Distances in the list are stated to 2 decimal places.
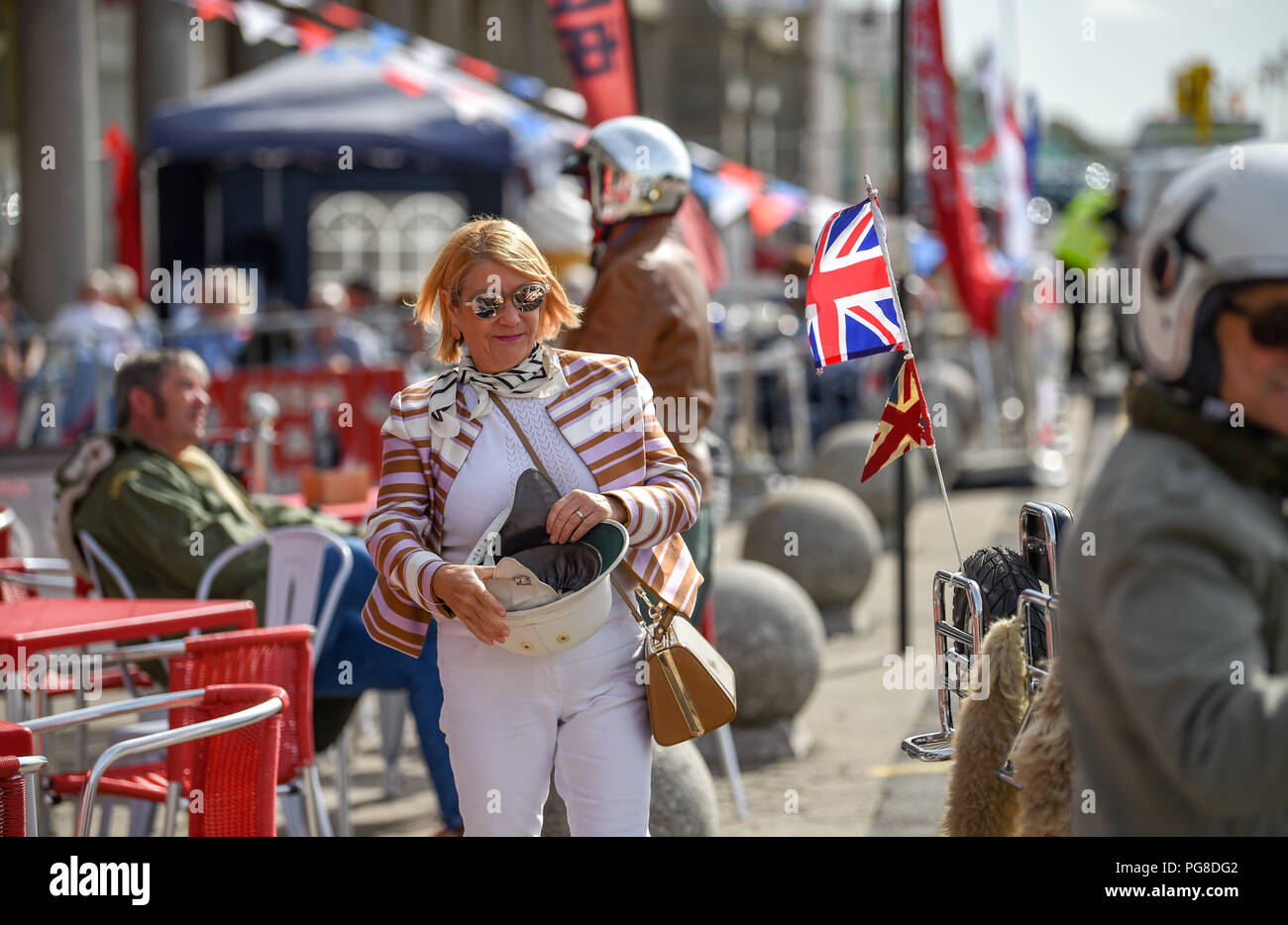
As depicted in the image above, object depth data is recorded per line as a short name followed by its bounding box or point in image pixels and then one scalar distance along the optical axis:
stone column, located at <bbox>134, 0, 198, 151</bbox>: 19.92
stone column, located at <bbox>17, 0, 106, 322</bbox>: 16.52
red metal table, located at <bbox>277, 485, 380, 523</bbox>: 6.99
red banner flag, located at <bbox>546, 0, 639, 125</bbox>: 8.34
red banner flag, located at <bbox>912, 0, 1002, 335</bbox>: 12.56
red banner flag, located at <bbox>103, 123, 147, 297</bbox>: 17.00
